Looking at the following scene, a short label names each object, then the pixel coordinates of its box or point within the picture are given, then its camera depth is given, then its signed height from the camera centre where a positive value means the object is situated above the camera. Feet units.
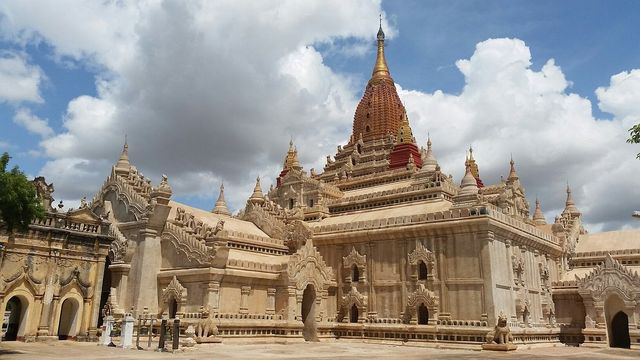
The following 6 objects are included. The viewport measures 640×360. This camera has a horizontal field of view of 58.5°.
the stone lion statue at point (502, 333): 111.14 +0.24
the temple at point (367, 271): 120.06 +13.59
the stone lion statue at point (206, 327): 108.68 +0.50
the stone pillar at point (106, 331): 107.34 -0.51
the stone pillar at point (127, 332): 101.71 -0.60
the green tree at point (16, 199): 76.18 +16.93
